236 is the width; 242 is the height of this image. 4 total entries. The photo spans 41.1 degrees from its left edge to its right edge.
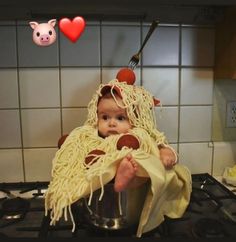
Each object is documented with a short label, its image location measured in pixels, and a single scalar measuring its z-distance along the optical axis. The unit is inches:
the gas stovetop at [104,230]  24.4
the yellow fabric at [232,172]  36.0
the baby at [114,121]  25.0
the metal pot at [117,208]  23.6
